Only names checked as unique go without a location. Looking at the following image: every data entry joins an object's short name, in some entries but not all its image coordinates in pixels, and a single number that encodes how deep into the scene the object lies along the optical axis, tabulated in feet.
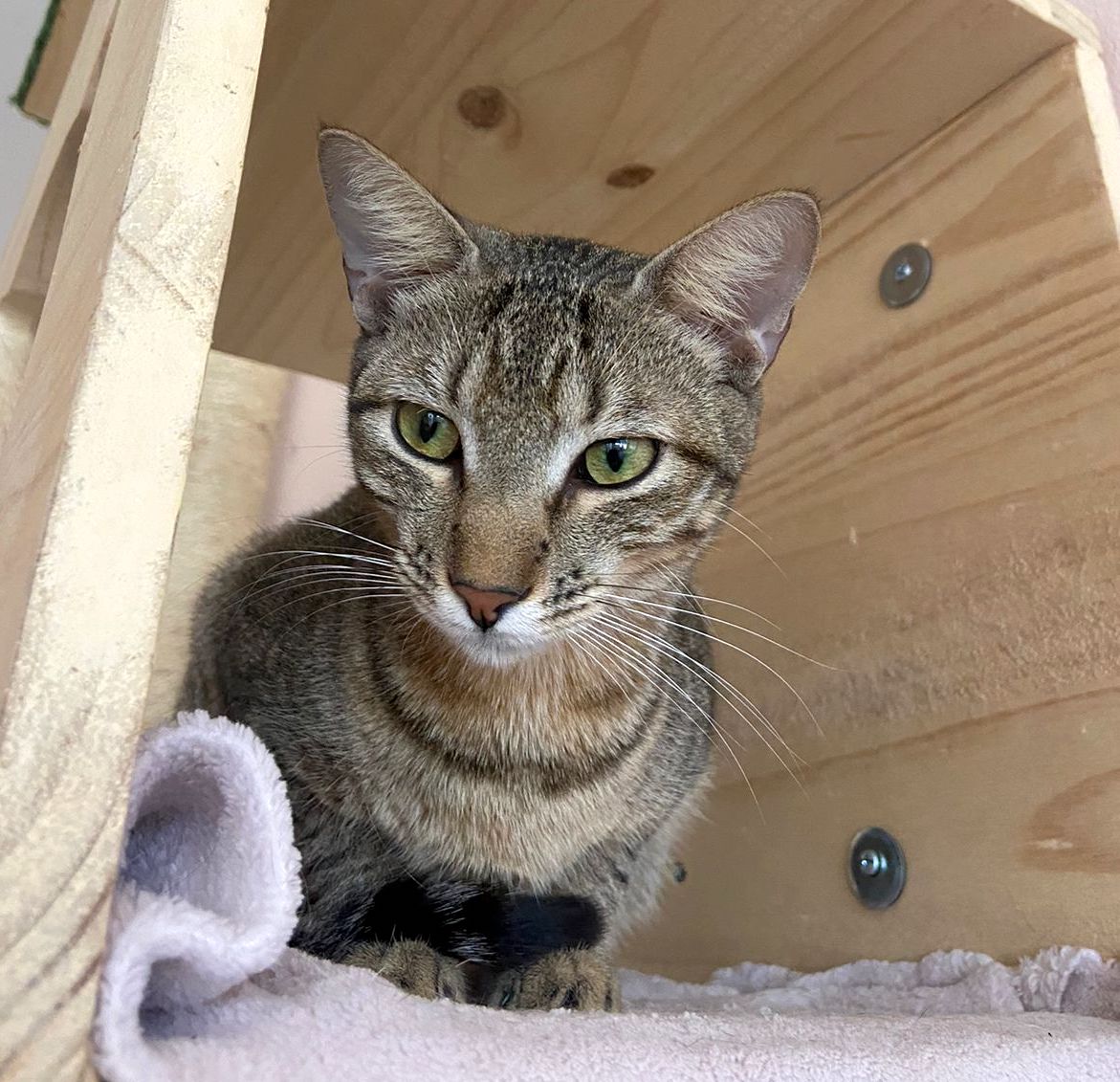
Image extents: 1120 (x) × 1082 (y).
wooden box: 0.82
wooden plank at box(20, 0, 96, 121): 0.96
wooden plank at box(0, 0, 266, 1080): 0.43
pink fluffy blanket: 0.46
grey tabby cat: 0.80
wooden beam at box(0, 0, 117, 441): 0.76
